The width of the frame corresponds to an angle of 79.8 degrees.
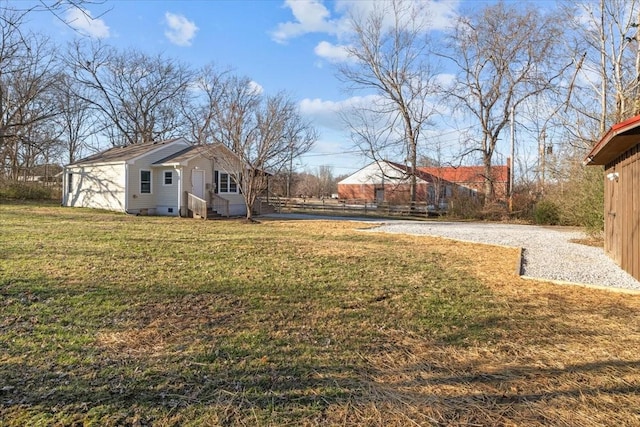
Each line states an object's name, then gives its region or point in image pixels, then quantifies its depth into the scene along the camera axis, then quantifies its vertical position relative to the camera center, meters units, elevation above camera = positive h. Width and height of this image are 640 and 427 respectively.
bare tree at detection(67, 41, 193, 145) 33.44 +8.01
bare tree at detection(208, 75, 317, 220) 16.48 +2.58
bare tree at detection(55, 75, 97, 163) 29.39 +7.04
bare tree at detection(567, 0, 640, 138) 16.20 +5.72
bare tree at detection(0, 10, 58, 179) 23.81 +5.94
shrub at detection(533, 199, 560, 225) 18.69 -0.34
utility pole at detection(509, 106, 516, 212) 21.38 +2.36
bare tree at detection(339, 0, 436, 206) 27.77 +7.34
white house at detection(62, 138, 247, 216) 18.09 +0.84
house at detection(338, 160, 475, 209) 30.19 +1.57
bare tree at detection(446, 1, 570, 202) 22.61 +8.55
